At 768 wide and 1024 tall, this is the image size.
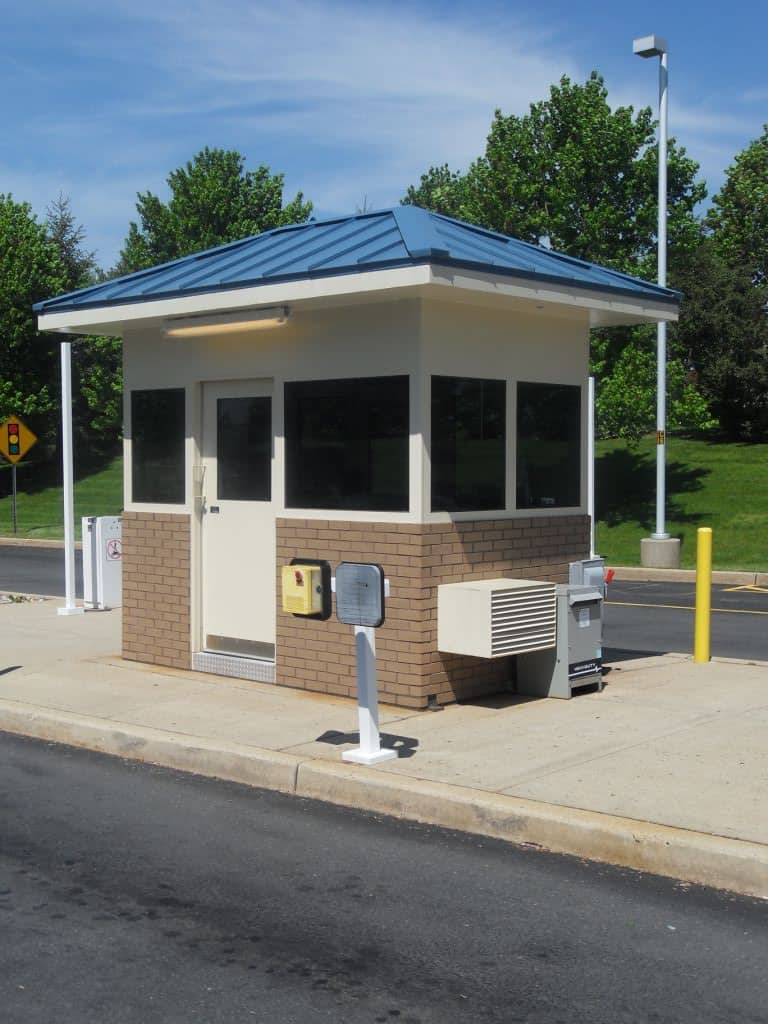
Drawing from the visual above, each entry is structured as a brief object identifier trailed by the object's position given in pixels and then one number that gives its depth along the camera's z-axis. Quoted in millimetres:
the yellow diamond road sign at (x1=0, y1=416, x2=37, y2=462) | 26047
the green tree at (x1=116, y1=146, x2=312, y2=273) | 39062
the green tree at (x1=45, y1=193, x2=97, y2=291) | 51656
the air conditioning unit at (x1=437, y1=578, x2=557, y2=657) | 8375
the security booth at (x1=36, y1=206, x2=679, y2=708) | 8617
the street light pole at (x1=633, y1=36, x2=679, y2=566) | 21000
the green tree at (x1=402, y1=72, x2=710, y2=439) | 26453
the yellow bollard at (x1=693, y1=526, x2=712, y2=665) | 10539
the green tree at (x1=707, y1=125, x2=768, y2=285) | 42719
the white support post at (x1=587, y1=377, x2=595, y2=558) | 10514
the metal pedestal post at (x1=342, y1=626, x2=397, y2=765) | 7105
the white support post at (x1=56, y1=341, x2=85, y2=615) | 13789
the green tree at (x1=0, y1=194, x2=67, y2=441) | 41000
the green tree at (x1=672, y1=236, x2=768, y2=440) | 33969
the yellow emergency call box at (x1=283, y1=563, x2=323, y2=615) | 7191
